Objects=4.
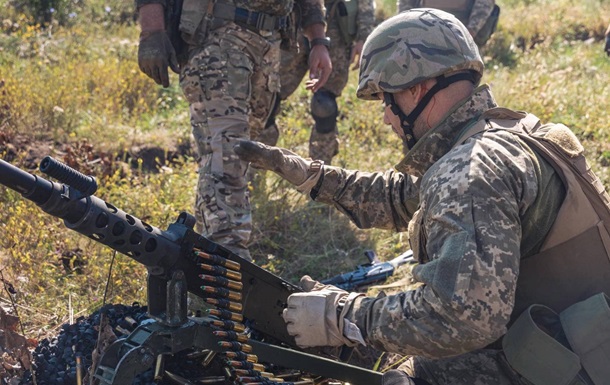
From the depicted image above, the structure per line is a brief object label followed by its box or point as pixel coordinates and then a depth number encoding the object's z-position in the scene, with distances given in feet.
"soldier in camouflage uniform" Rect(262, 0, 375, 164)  21.54
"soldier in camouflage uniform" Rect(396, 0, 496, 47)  22.68
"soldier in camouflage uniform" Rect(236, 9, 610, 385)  8.82
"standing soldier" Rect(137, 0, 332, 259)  15.33
